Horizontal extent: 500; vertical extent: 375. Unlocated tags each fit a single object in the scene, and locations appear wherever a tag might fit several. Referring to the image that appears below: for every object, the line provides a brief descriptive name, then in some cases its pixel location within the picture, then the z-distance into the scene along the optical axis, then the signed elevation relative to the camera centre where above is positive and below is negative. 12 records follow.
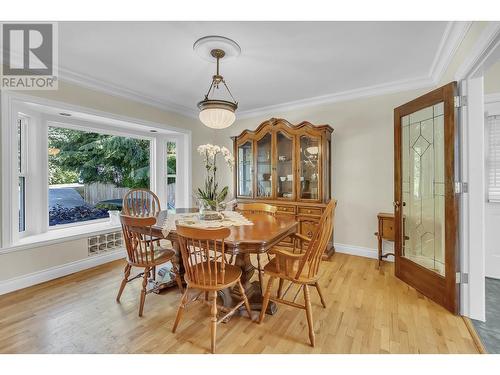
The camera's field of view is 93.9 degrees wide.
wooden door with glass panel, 1.99 -0.08
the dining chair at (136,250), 1.96 -0.55
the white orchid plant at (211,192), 2.21 -0.04
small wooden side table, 2.95 -0.54
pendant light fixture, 2.06 +0.81
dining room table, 1.61 -0.38
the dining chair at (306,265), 1.66 -0.62
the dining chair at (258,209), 2.84 -0.26
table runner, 2.03 -0.32
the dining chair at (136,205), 2.78 -0.22
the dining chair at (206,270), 1.50 -0.60
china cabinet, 3.36 +0.31
